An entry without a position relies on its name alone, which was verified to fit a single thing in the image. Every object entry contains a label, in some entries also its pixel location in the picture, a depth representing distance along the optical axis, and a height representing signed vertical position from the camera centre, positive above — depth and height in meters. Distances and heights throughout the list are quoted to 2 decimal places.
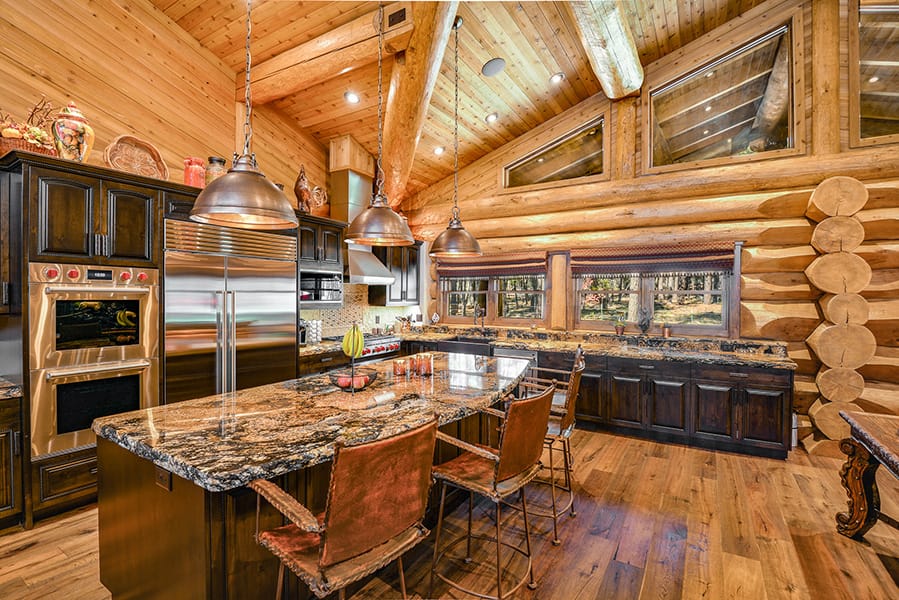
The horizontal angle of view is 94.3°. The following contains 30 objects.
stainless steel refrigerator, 3.41 -0.11
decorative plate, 3.24 +1.13
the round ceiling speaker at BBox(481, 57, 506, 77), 4.43 +2.50
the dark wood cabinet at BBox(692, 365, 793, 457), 3.81 -1.02
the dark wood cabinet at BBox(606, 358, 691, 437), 4.19 -1.00
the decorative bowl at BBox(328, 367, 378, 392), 2.44 -0.50
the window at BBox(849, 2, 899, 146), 4.10 +2.30
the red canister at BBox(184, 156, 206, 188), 3.58 +1.08
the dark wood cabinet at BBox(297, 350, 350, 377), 4.50 -0.73
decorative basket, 2.72 +0.99
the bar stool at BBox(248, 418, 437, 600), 1.25 -0.70
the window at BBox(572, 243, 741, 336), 4.67 +0.11
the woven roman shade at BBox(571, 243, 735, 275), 4.60 +0.48
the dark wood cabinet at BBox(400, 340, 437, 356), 5.85 -0.69
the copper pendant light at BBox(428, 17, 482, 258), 3.28 +0.44
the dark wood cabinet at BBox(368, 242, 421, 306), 6.05 +0.32
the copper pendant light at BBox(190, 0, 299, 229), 1.77 +0.44
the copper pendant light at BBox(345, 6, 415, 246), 2.60 +0.45
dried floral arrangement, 2.73 +1.07
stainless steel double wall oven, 2.72 -0.36
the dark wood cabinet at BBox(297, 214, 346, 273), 4.66 +0.62
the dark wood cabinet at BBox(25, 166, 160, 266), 2.71 +0.54
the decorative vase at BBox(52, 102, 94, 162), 2.85 +1.12
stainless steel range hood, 5.39 +1.17
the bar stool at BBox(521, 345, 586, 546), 2.77 -0.89
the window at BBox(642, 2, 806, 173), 4.45 +2.35
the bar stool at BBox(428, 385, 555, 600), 1.85 -0.78
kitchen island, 1.46 -0.67
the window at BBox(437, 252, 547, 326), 5.86 +0.13
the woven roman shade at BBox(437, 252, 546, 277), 5.73 +0.48
